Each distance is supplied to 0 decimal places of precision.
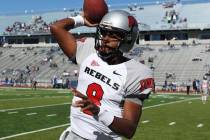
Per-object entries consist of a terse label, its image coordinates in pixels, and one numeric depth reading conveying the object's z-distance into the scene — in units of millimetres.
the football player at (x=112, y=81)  3023
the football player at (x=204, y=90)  23750
